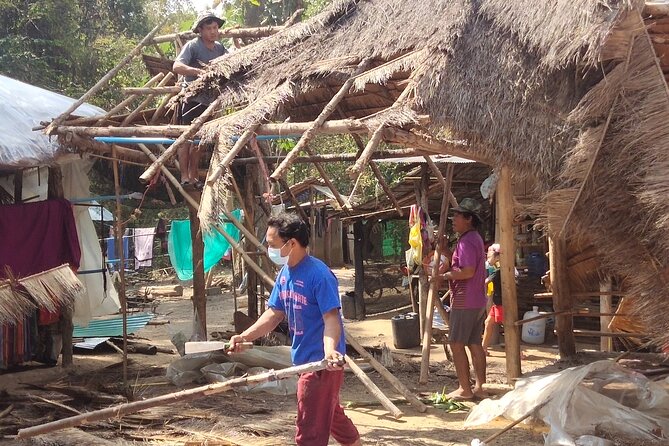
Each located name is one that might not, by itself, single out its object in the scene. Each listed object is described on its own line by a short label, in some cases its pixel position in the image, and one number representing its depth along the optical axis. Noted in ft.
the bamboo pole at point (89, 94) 24.91
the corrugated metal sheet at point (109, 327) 35.99
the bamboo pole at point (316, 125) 18.30
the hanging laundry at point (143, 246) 68.90
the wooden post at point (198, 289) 29.45
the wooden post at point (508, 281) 21.75
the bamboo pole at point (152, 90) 24.25
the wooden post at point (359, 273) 45.54
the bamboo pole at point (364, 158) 17.07
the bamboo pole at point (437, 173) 26.77
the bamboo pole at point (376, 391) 18.01
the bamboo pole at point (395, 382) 20.65
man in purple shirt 22.34
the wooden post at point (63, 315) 28.60
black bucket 33.83
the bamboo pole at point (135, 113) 26.04
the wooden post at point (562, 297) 26.20
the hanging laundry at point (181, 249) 49.62
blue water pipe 23.26
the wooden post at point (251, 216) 31.52
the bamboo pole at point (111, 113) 25.38
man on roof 24.67
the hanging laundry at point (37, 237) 26.09
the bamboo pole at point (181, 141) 20.58
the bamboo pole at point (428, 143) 18.90
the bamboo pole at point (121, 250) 24.71
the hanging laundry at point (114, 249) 65.57
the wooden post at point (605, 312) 27.52
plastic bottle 33.58
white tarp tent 26.53
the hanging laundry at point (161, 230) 67.97
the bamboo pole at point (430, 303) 24.88
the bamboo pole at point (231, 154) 19.33
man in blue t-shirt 13.78
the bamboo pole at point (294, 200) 31.19
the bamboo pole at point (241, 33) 29.63
